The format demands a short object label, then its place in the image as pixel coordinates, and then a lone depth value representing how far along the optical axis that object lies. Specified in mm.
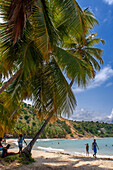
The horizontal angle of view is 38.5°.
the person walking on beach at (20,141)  10766
